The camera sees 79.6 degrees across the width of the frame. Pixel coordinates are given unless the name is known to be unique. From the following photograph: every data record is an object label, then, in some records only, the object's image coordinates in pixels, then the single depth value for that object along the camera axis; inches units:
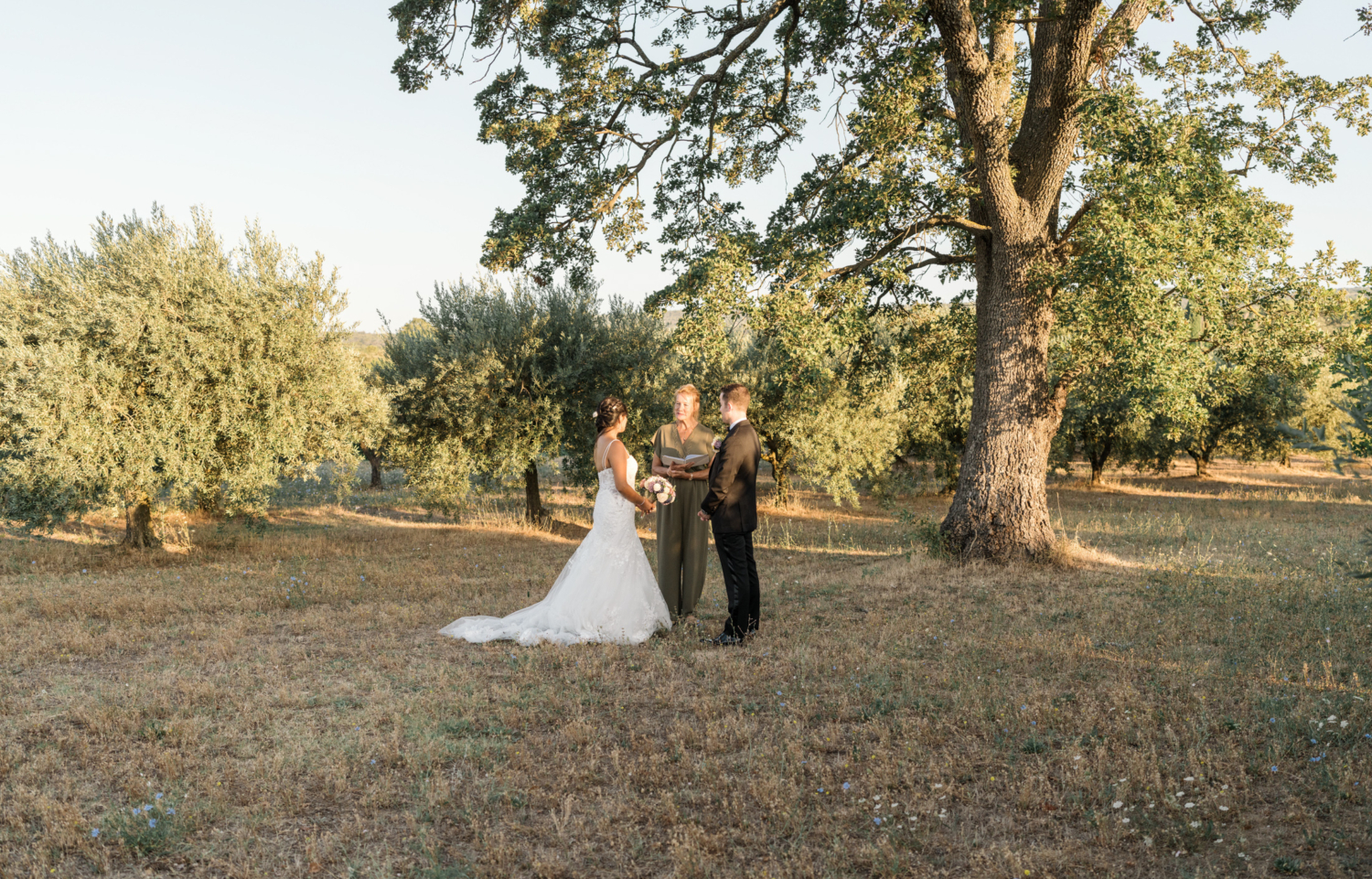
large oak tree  458.3
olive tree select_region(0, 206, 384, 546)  495.2
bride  328.8
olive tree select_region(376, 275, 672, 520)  687.1
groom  311.6
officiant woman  356.8
